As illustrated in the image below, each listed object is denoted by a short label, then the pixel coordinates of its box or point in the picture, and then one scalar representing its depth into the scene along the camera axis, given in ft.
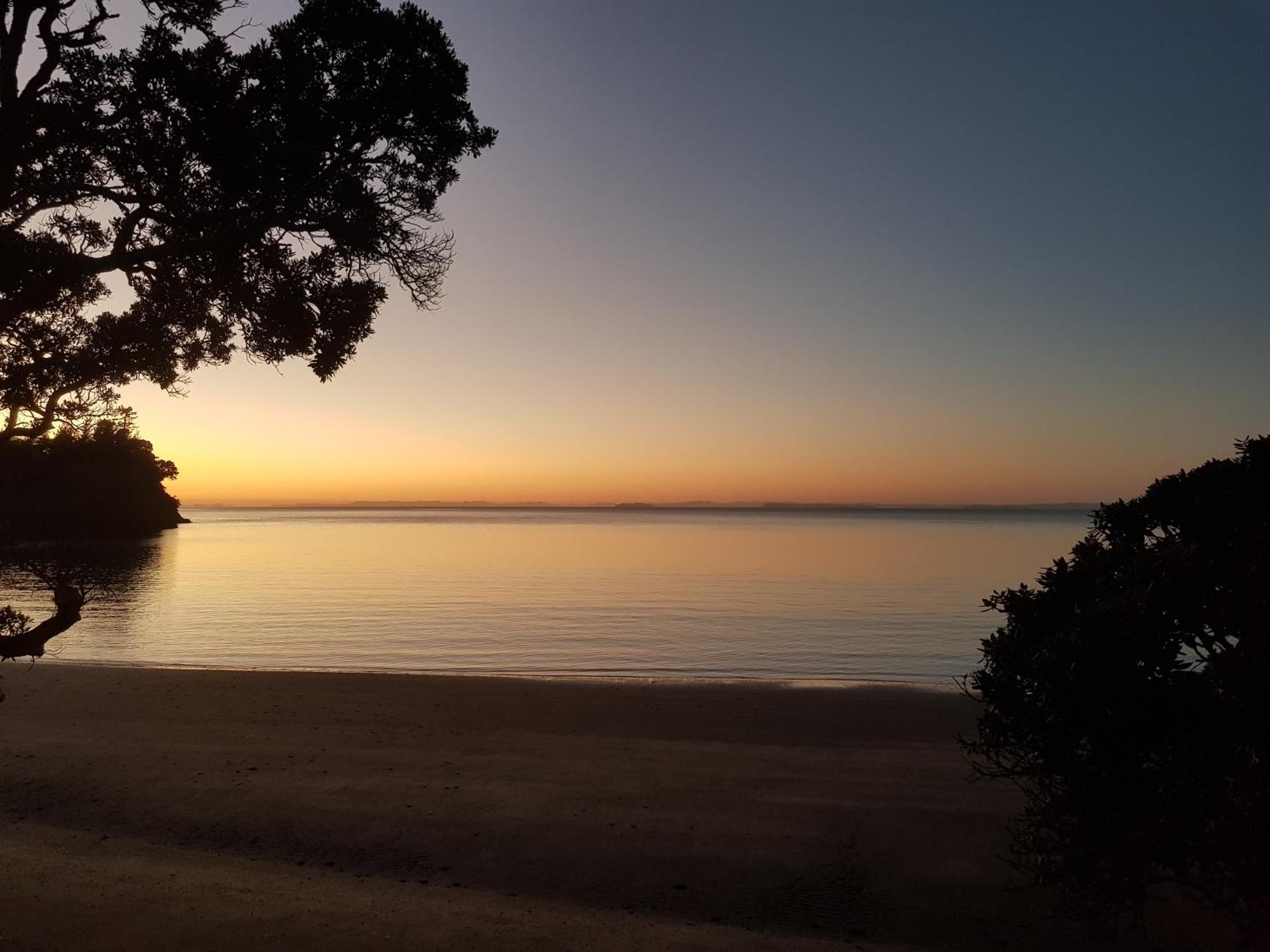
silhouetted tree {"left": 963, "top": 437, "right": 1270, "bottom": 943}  14.84
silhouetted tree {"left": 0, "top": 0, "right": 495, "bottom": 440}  17.89
